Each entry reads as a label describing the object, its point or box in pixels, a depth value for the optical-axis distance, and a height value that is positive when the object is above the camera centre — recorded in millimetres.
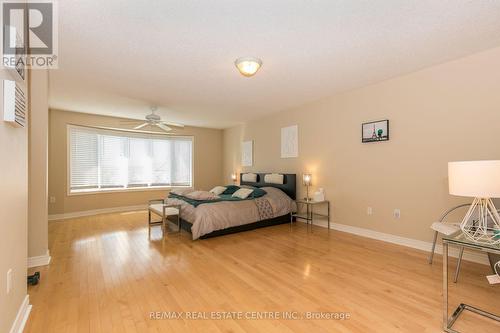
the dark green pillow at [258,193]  4797 -531
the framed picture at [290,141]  5176 +586
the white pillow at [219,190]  5465 -525
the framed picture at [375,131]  3637 +568
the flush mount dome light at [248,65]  2762 +1231
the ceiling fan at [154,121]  4660 +969
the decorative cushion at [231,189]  5555 -511
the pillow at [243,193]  4773 -528
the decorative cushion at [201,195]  4223 -508
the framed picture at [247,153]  6595 +420
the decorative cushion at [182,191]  4830 -483
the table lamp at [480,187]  1597 -153
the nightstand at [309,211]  4447 -904
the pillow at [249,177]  6090 -257
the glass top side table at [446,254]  1546 -613
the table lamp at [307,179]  4781 -252
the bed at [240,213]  3823 -813
